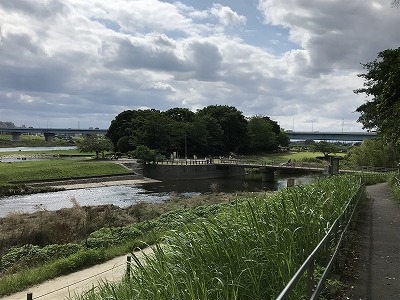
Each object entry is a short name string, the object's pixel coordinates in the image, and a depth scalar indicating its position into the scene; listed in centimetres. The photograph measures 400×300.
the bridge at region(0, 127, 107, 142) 17825
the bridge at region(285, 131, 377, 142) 13762
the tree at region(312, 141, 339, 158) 10983
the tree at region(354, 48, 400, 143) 1412
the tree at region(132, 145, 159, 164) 7144
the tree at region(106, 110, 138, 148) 10062
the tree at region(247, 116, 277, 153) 12156
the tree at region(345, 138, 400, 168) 5681
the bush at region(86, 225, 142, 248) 1580
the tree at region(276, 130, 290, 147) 14776
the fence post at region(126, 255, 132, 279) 505
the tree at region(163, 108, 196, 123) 10938
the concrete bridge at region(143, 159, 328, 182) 7062
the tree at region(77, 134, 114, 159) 8375
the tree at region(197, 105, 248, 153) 11119
